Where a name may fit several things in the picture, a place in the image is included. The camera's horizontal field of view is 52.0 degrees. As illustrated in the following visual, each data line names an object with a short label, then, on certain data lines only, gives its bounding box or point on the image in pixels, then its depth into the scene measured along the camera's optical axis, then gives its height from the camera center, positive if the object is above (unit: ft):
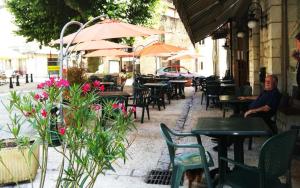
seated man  15.32 -1.20
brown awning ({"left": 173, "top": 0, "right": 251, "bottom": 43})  18.12 +5.54
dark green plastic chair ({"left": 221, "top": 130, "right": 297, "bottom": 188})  7.97 -2.30
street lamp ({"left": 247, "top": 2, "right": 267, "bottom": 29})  24.25 +5.28
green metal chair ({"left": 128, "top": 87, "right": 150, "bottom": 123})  25.46 -1.29
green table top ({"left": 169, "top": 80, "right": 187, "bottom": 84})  39.18 -0.09
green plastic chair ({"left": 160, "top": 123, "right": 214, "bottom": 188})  9.49 -2.71
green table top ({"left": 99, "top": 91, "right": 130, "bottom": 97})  22.38 -0.96
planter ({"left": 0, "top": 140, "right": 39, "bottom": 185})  11.88 -3.21
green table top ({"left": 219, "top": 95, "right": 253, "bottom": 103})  18.18 -1.23
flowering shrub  7.12 -1.11
